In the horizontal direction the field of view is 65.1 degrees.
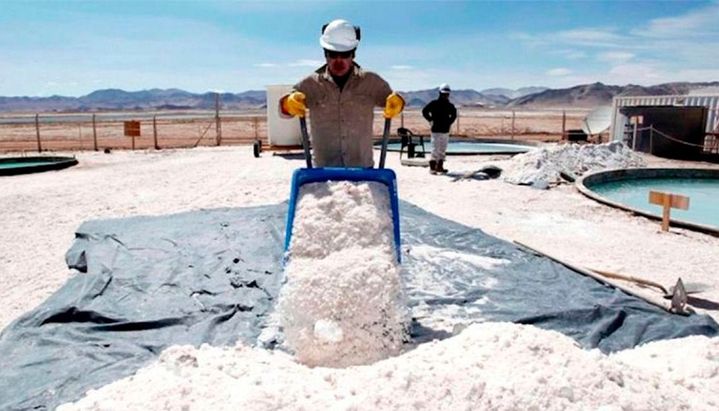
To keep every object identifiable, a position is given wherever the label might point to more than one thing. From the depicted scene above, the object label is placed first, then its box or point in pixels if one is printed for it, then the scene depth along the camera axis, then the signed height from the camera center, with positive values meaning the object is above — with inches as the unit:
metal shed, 527.5 -0.9
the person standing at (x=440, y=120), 396.8 +0.3
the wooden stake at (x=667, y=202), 228.2 -33.2
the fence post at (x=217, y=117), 684.7 +2.5
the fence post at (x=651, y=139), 530.0 -16.6
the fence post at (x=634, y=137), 540.1 -15.6
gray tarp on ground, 119.3 -48.4
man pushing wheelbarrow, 140.3 +4.5
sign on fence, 613.6 -9.5
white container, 535.2 -5.9
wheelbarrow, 138.0 -13.9
